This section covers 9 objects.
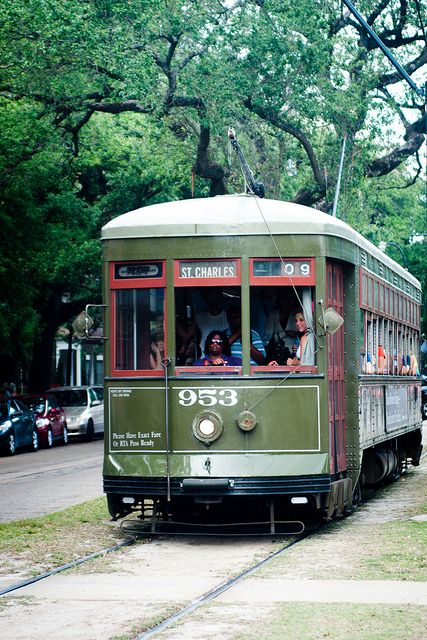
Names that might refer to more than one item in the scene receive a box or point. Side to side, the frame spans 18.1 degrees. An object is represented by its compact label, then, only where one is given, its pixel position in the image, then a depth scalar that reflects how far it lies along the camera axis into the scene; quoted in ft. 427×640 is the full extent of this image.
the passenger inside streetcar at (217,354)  44.78
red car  119.44
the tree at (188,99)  111.65
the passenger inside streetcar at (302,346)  45.01
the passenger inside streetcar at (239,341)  44.80
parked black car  107.34
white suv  131.23
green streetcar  43.91
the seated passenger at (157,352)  45.14
